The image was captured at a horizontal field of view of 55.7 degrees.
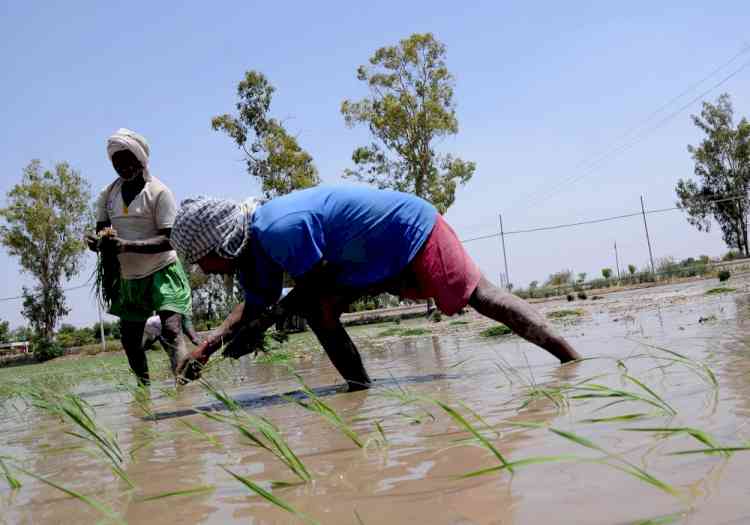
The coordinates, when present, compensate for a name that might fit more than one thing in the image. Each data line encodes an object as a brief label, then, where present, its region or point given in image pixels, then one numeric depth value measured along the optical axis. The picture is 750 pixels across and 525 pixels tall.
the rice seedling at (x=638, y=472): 1.10
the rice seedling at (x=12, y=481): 1.88
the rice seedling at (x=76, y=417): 1.74
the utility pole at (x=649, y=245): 30.02
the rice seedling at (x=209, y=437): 1.95
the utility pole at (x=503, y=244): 31.04
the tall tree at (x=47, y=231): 31.33
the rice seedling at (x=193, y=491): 1.44
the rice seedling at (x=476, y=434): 1.27
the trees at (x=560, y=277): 33.53
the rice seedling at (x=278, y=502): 1.16
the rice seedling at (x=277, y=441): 1.57
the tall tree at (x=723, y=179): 37.20
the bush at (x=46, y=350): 27.89
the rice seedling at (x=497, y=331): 6.31
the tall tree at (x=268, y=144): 22.02
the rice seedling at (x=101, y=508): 1.28
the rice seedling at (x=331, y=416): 1.83
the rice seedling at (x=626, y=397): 1.66
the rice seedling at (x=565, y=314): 8.25
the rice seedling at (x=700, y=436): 1.25
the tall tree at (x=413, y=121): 22.80
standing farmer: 4.44
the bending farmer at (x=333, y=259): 3.22
